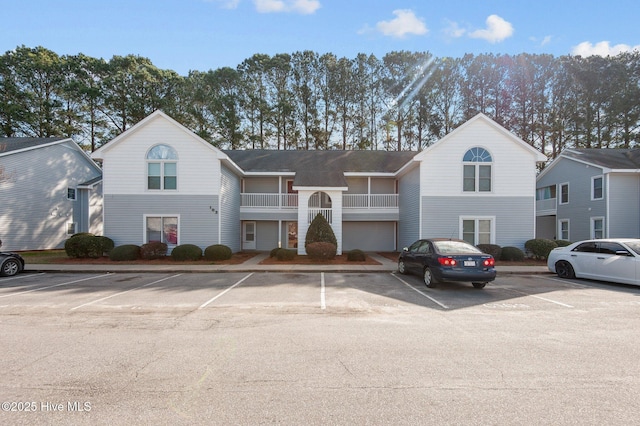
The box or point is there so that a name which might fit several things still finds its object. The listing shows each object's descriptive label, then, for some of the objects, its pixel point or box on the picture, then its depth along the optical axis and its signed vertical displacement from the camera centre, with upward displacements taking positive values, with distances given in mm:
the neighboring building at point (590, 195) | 20469 +1718
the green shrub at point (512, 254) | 17234 -1726
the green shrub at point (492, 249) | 17391 -1486
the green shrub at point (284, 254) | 17375 -1789
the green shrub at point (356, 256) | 17062 -1835
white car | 10609 -1360
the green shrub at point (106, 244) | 17469 -1285
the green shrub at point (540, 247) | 17406 -1375
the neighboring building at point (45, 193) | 21969 +1892
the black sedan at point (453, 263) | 9773 -1275
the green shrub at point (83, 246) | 17156 -1364
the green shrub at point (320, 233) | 18281 -714
